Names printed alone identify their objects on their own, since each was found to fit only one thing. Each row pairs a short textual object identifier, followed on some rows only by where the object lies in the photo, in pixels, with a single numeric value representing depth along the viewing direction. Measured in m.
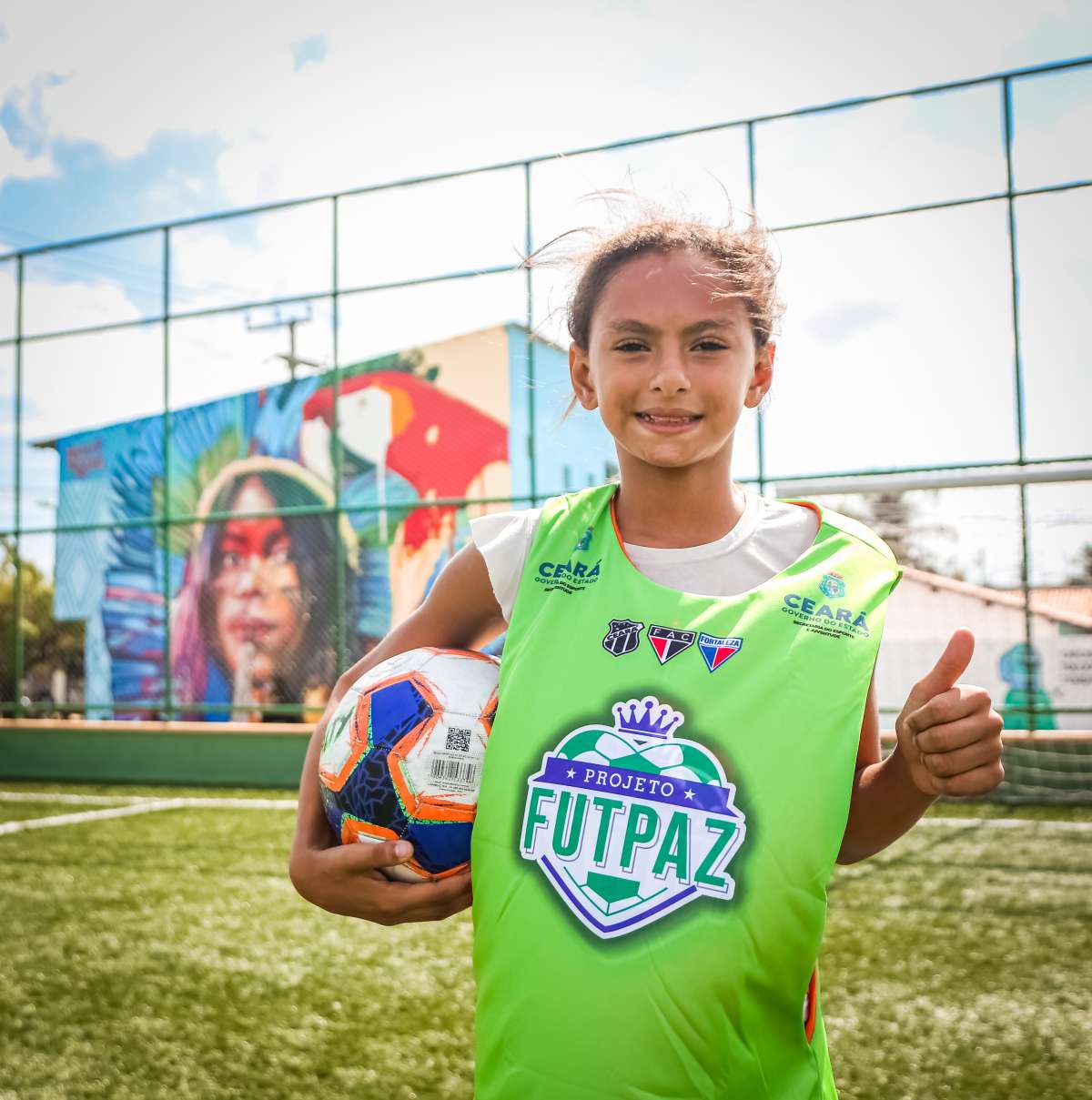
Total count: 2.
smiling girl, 1.08
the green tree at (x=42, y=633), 13.39
